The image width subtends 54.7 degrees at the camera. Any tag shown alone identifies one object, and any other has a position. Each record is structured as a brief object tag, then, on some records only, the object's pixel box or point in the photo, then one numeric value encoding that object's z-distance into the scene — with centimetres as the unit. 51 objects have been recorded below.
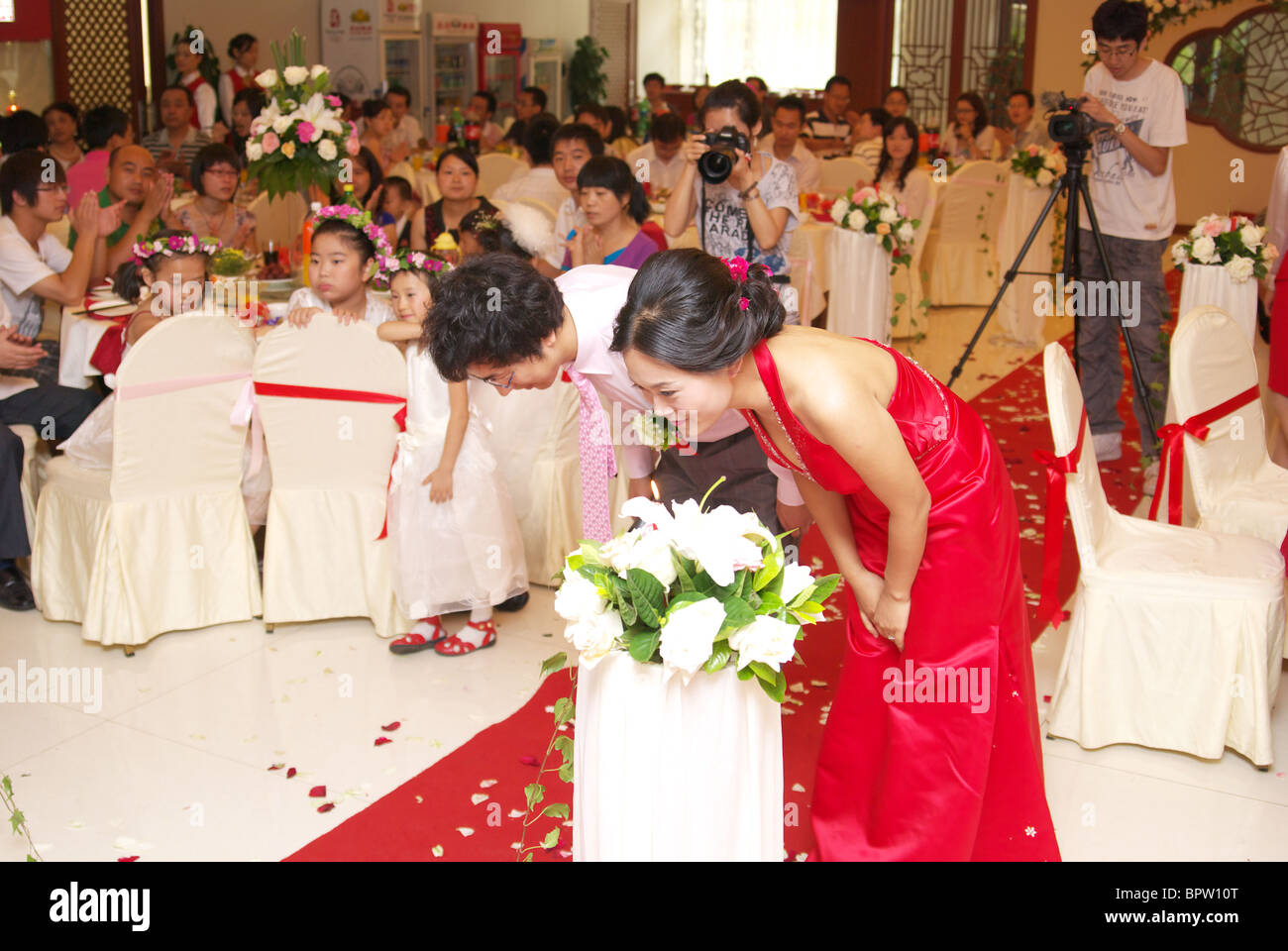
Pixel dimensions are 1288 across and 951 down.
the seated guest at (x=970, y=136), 947
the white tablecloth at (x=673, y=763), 179
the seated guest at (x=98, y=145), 594
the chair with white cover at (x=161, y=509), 338
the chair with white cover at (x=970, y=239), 791
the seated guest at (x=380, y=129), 878
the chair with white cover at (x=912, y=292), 732
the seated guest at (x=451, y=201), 496
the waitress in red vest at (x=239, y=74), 998
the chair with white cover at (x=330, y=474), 346
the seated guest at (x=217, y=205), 500
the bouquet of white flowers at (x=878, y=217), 636
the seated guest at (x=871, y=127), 966
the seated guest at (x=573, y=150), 516
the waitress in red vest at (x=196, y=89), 947
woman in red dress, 184
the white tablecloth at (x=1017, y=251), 728
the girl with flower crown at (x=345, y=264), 372
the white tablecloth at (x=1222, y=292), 438
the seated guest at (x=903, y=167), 730
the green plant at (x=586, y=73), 1427
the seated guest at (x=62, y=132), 682
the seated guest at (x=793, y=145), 712
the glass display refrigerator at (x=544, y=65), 1405
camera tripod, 424
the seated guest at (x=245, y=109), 847
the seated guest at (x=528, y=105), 982
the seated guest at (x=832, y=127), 1038
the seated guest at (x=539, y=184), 616
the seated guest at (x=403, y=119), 1027
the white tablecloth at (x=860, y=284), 645
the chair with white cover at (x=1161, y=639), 280
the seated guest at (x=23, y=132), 547
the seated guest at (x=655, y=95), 1156
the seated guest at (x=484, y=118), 1009
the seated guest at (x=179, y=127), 777
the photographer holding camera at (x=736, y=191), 386
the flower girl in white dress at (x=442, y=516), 340
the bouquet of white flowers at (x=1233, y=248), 430
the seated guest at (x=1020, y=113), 939
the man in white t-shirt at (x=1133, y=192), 457
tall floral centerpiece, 454
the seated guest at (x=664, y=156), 638
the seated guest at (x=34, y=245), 413
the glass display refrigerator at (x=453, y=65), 1271
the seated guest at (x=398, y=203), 598
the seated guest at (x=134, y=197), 482
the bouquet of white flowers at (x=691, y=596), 172
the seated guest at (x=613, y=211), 375
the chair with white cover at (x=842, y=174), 808
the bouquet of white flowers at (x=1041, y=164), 711
